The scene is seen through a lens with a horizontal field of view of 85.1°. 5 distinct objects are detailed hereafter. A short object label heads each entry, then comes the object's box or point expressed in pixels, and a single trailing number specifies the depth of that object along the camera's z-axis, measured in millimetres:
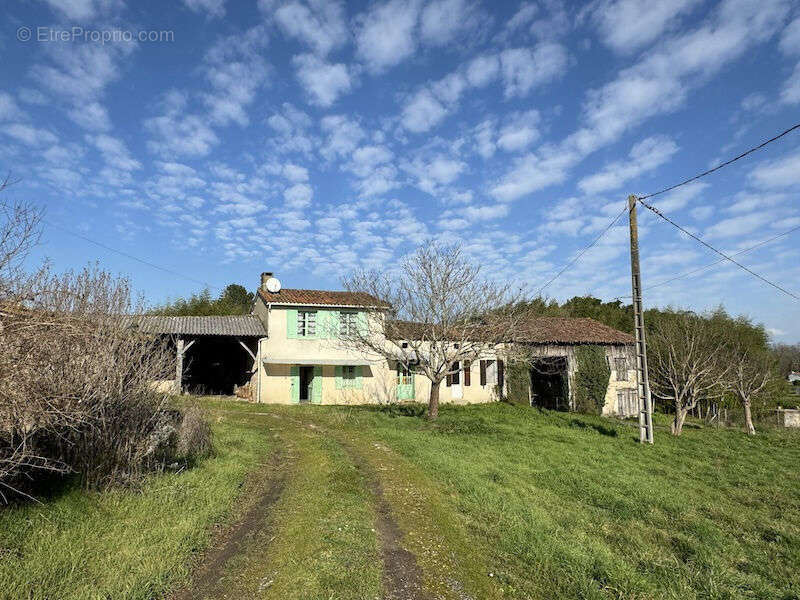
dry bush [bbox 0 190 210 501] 4746
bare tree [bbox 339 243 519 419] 16547
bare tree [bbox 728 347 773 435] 19453
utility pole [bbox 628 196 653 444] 13398
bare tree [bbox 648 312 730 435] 17172
